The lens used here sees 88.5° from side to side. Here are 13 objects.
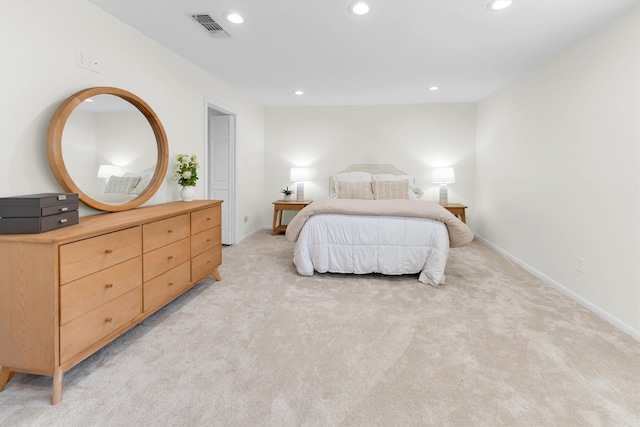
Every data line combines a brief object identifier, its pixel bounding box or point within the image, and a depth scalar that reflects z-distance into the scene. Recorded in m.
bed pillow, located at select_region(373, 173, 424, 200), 5.17
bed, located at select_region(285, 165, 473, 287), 3.23
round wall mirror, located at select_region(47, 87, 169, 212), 2.04
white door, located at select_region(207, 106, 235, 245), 4.70
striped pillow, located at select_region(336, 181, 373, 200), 4.88
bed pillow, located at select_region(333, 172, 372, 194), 5.39
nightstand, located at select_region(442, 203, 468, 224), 5.02
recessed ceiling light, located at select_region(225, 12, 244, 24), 2.47
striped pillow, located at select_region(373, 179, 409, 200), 4.85
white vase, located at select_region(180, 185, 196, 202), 3.13
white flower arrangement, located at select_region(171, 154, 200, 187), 3.19
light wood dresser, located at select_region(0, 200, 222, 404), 1.50
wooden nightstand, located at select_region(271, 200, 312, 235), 5.42
